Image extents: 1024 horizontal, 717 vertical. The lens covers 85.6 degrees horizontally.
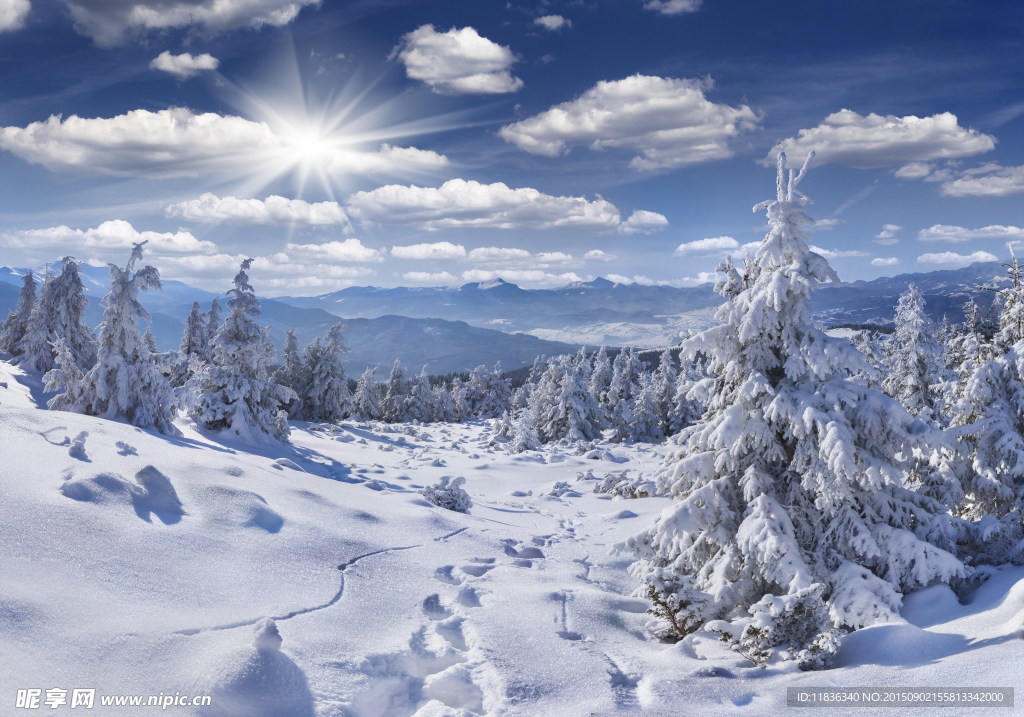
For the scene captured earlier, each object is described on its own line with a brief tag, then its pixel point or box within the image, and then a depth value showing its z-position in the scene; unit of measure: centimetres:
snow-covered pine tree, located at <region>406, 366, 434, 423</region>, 6675
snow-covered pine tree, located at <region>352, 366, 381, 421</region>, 6069
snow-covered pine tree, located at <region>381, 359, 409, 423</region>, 6662
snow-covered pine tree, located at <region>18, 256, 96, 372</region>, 3191
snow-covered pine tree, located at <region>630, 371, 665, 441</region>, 4766
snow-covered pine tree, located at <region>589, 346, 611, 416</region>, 6781
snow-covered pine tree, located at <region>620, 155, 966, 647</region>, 823
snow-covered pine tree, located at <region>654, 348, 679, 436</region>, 4912
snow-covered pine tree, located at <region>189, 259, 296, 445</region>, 2503
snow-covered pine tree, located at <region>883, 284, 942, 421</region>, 3030
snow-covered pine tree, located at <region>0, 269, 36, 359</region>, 3644
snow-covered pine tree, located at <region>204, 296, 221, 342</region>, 4229
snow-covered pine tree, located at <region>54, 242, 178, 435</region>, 2077
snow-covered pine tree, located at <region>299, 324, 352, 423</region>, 5044
